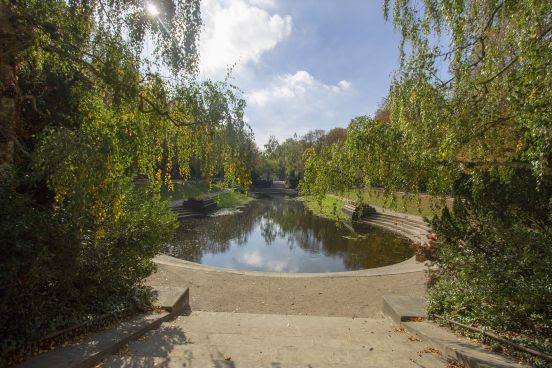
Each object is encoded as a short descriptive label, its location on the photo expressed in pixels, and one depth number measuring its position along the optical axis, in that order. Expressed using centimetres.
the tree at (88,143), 353
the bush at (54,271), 357
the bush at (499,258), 447
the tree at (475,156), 425
